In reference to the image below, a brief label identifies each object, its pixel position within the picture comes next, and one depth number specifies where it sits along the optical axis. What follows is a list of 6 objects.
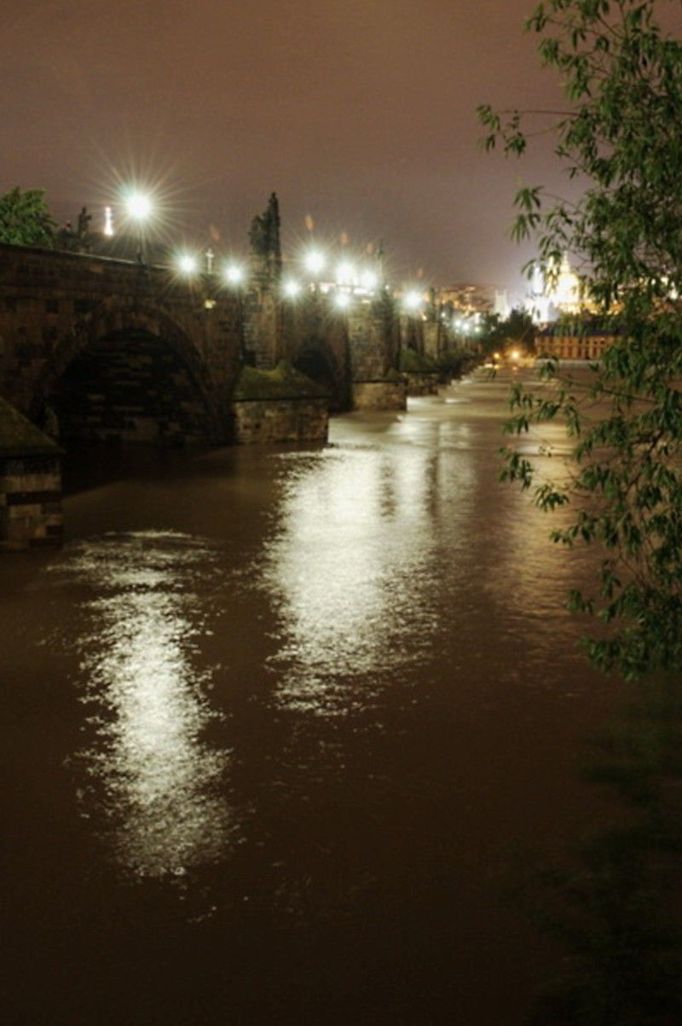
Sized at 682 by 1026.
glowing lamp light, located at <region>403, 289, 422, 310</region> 83.62
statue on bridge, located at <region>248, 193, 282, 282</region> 35.41
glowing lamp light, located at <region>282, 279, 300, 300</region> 38.81
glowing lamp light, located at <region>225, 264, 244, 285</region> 34.62
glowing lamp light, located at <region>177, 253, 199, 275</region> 30.72
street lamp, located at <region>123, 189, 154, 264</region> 30.44
